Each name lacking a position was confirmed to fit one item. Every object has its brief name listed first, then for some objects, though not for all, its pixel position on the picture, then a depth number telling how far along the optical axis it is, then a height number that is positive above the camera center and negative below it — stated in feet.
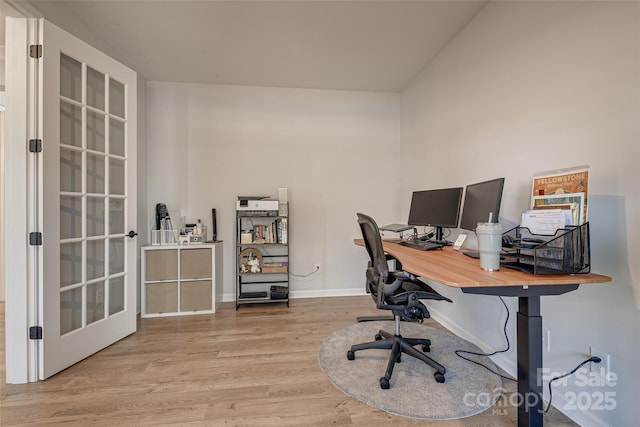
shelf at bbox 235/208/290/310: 9.50 -1.77
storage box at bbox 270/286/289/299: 9.58 -3.09
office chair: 5.00 -1.65
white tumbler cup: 3.79 -0.48
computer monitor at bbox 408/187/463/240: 6.46 +0.10
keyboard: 6.09 -0.83
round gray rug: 4.64 -3.52
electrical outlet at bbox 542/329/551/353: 4.78 -2.41
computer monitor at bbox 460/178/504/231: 4.94 +0.20
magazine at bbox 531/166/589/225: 3.82 +0.36
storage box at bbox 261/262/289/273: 9.50 -2.16
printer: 9.21 +0.19
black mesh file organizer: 3.53 -0.58
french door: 5.46 +0.27
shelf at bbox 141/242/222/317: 8.69 -2.40
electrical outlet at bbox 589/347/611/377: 3.91 -2.32
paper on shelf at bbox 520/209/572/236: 3.93 -0.13
